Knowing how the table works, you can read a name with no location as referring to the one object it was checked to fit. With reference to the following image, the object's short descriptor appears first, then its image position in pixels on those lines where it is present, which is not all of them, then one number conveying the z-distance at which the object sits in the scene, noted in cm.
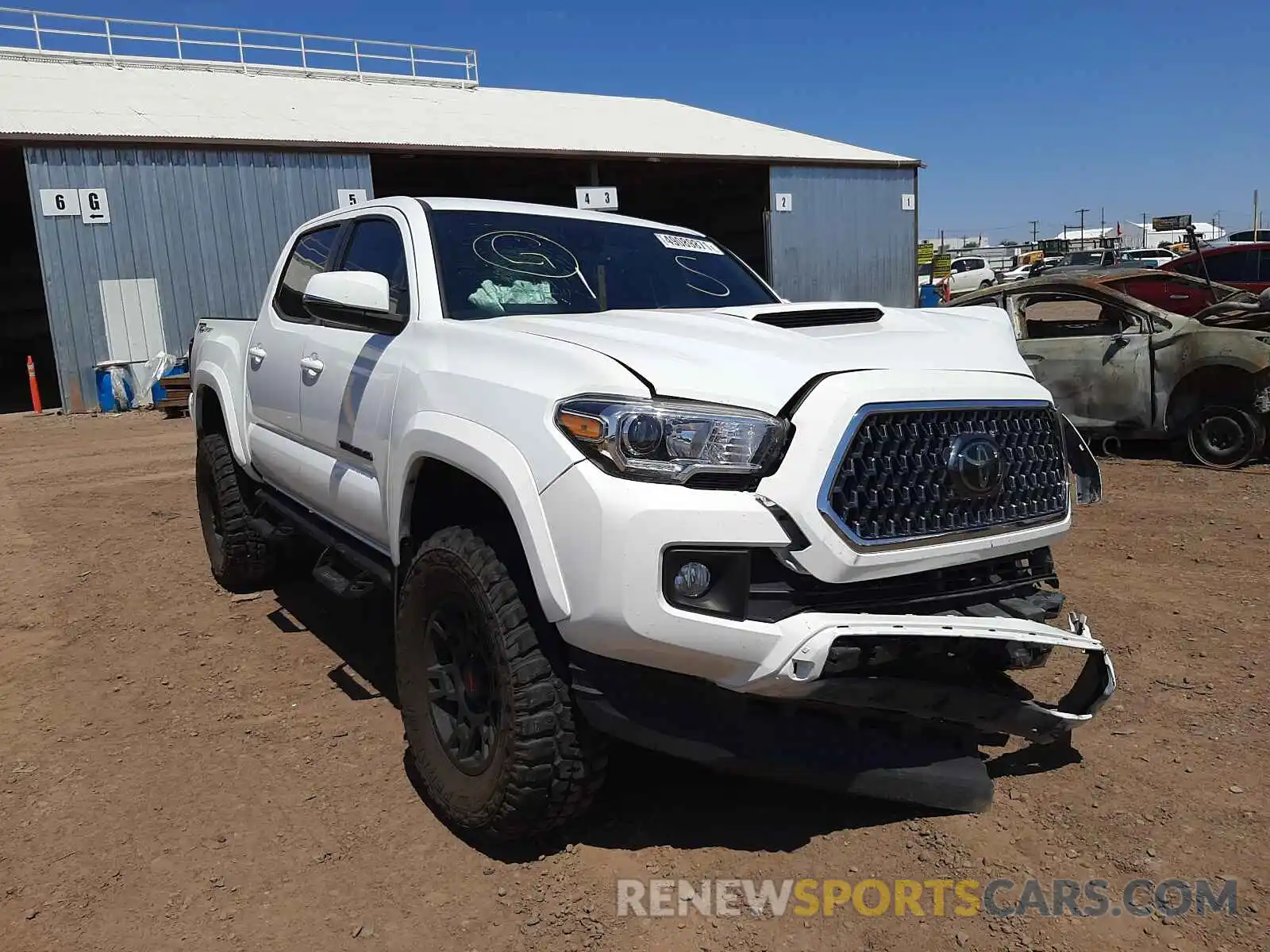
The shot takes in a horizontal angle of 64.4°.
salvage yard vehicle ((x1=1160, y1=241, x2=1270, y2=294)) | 1599
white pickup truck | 242
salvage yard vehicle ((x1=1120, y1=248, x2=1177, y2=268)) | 3319
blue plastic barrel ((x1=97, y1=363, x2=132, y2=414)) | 1559
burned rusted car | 770
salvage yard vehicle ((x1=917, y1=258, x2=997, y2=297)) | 3654
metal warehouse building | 1550
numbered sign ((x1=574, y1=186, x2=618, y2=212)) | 1948
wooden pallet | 1447
